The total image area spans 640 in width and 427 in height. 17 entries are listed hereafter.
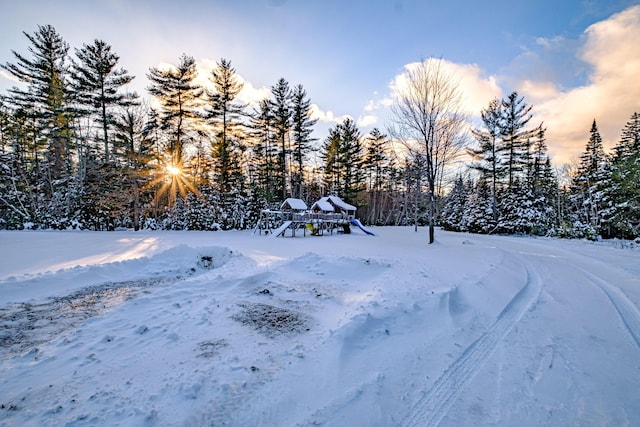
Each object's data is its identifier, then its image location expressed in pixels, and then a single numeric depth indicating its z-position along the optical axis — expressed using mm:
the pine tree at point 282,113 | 24527
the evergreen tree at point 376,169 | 33562
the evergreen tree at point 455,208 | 27941
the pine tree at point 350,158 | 30125
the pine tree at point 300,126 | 25406
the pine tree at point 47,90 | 18125
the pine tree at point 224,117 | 21734
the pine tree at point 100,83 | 17625
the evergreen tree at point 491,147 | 23609
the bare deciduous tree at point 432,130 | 12898
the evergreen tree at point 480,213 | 23328
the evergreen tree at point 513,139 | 23078
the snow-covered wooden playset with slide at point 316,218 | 17453
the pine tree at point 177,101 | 19375
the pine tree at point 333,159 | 30328
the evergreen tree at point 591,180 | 18453
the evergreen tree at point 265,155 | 25000
